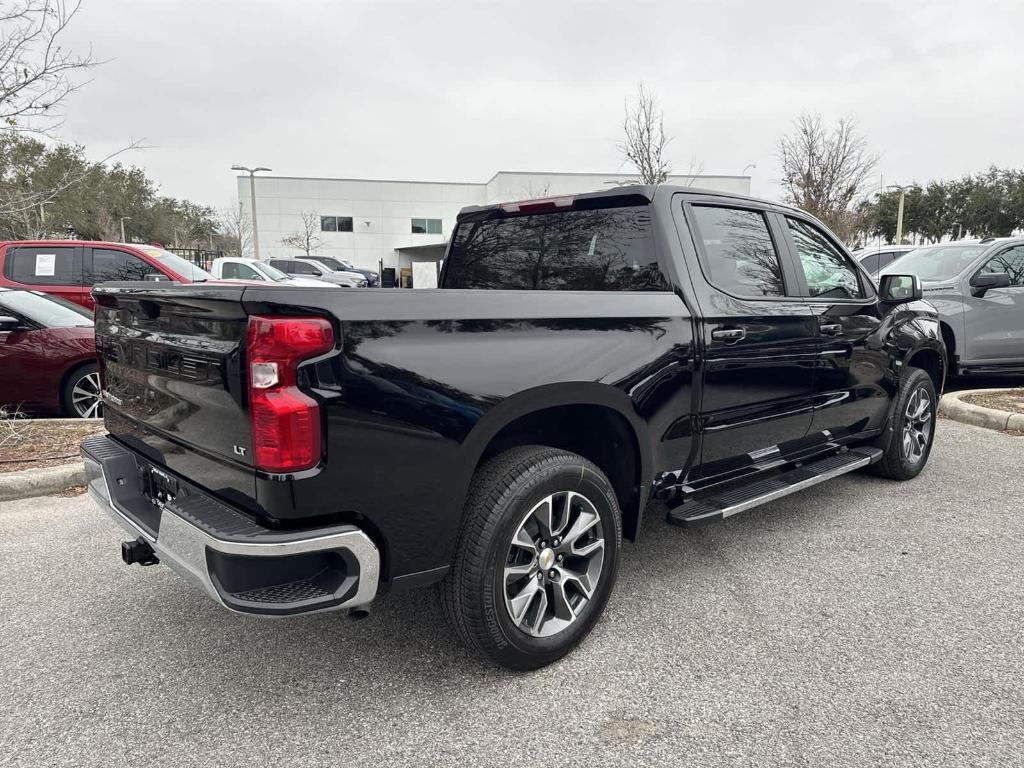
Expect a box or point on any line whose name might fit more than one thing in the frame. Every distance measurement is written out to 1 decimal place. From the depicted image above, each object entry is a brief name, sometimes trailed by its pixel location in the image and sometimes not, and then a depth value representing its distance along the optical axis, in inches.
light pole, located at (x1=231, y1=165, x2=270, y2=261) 1316.4
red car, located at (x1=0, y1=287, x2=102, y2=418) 236.7
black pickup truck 81.3
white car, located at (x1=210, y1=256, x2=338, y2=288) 654.5
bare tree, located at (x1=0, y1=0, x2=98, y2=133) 232.5
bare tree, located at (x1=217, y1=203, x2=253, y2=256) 1930.2
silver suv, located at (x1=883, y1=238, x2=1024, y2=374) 303.7
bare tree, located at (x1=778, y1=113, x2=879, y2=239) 953.5
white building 2011.6
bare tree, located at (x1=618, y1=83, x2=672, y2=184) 800.9
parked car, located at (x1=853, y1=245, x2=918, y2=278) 435.0
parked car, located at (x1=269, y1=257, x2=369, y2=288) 1058.7
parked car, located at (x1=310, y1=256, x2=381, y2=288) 1392.7
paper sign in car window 348.5
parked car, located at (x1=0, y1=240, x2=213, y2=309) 345.4
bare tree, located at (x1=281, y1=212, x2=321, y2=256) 1930.5
